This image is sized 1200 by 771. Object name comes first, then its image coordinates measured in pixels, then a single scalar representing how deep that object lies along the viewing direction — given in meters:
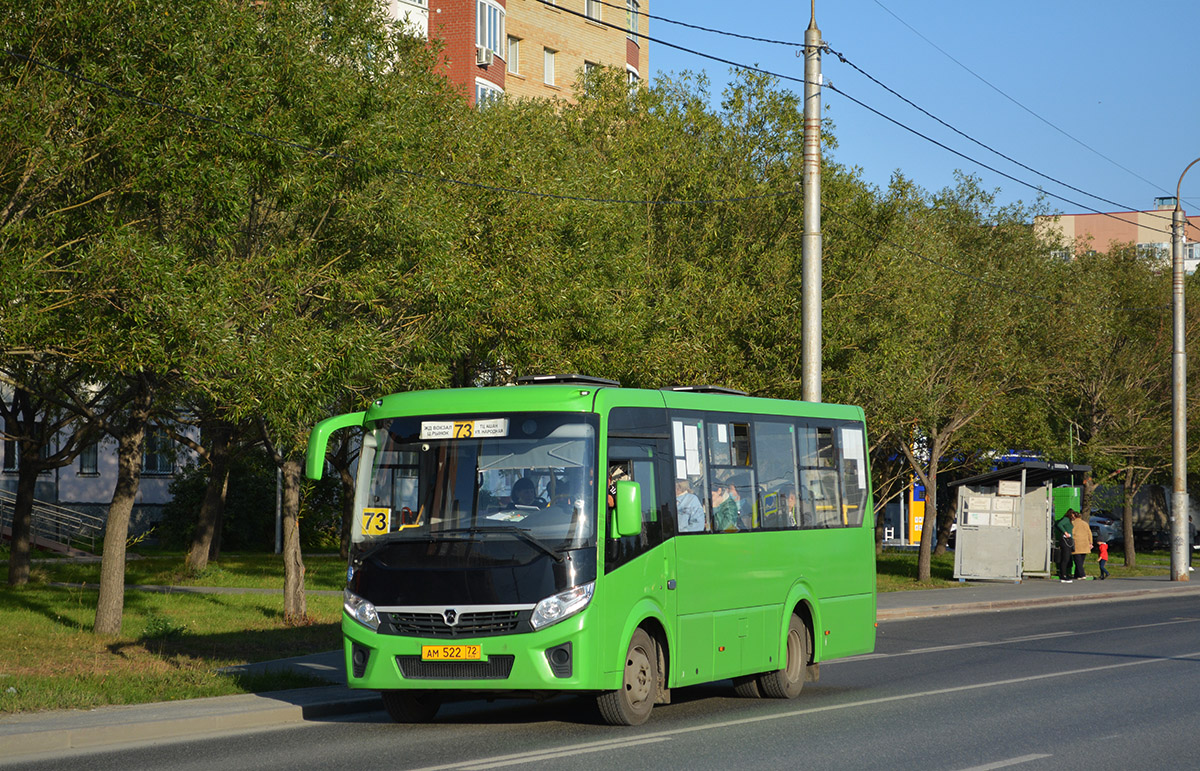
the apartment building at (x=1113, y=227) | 118.25
